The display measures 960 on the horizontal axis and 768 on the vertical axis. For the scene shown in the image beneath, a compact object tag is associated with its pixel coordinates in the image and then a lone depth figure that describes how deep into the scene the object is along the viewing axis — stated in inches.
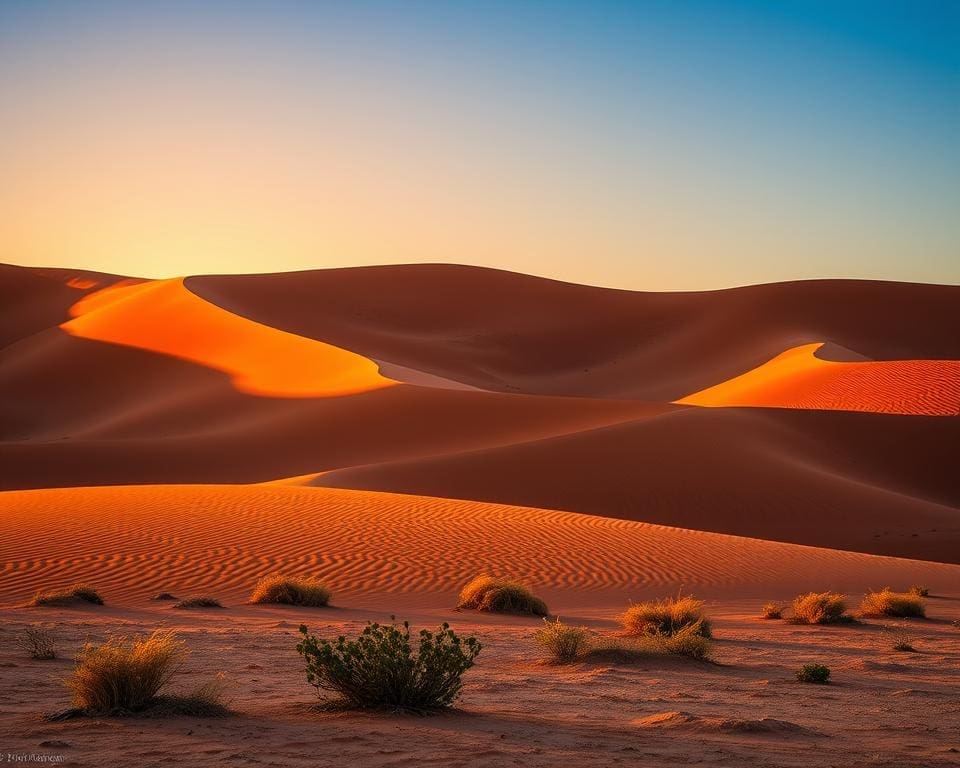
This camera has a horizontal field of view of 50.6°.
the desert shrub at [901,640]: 414.9
